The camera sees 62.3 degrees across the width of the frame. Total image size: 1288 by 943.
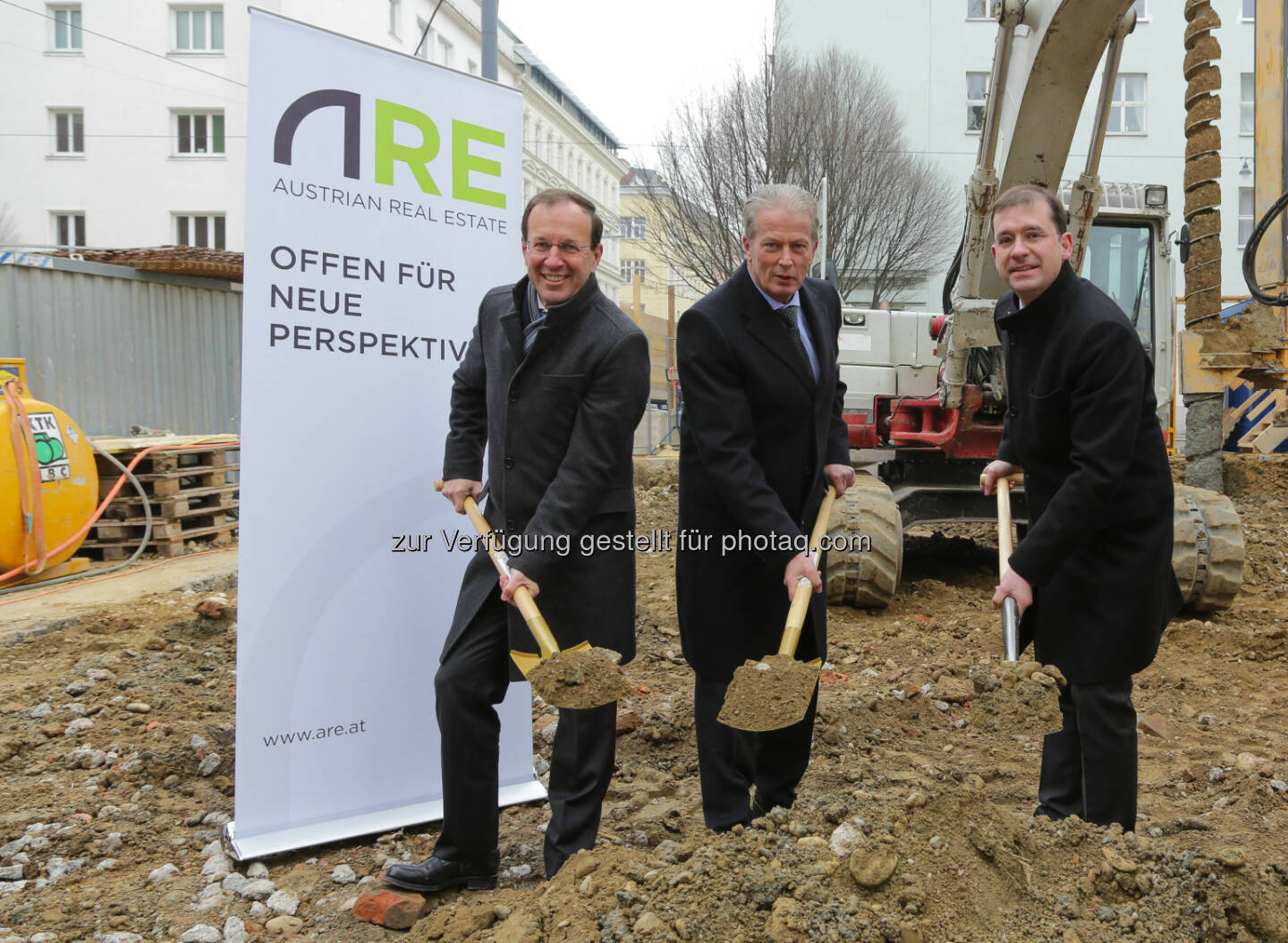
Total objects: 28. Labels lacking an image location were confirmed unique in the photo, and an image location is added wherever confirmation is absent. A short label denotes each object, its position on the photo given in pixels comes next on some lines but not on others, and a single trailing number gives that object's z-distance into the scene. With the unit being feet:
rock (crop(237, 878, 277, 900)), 10.34
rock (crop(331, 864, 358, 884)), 10.69
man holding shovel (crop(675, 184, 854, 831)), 10.05
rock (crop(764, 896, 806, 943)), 7.20
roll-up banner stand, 10.86
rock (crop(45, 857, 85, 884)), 10.62
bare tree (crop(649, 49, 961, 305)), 59.57
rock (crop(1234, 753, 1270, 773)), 13.32
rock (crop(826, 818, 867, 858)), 8.04
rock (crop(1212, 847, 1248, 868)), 8.71
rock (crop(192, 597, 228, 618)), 20.11
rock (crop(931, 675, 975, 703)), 16.98
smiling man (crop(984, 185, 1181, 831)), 9.27
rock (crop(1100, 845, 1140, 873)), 8.32
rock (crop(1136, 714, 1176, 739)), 15.07
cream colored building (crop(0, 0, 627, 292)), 100.01
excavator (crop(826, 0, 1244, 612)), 17.81
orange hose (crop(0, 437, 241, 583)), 24.64
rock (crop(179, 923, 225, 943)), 9.41
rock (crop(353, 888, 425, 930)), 9.71
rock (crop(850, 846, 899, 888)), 7.72
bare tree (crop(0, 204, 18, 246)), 100.83
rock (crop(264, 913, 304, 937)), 9.74
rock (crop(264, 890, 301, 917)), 10.09
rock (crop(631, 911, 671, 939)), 7.47
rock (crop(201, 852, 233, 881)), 10.67
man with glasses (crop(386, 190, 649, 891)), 9.89
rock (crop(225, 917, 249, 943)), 9.50
